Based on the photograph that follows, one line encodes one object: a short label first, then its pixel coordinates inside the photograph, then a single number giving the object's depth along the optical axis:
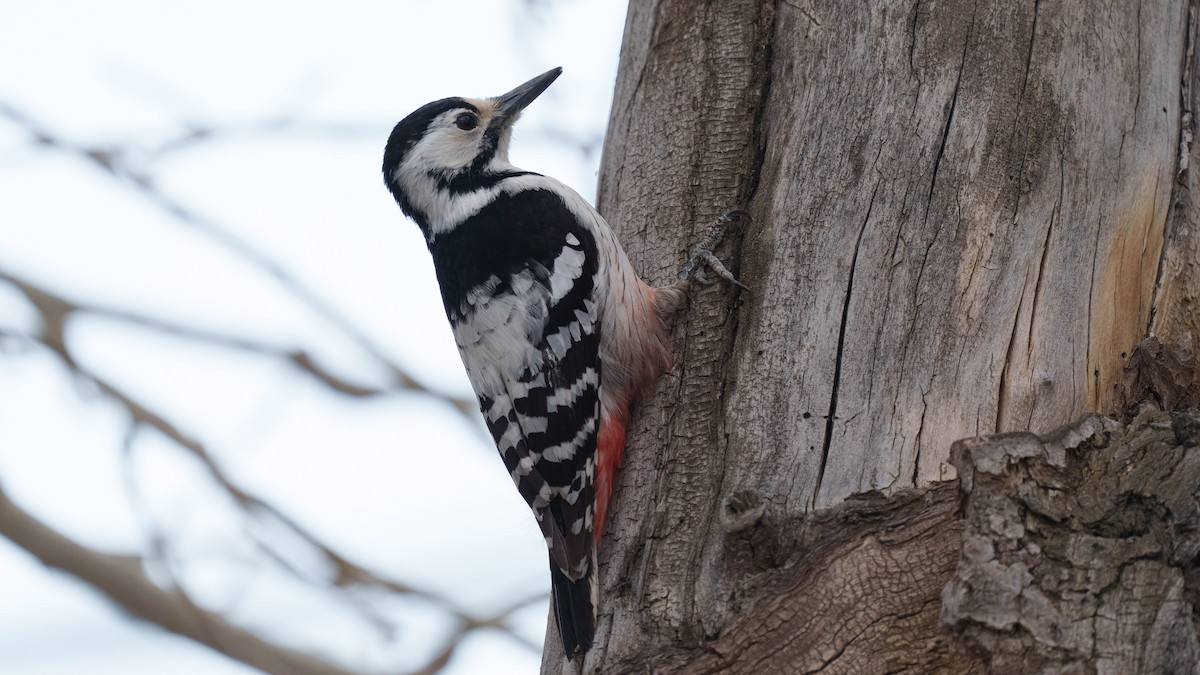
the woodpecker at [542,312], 6.29
